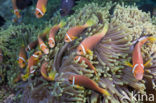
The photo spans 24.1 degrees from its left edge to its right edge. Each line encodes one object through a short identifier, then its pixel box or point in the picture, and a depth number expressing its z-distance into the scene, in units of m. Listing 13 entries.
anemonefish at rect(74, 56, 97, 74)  0.83
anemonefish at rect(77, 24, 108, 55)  0.84
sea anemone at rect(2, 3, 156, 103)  0.83
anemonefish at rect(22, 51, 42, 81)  0.88
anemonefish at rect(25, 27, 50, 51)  0.93
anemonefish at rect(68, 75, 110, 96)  0.81
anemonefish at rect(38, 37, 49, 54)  0.88
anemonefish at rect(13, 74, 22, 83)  0.89
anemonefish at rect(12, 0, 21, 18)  1.37
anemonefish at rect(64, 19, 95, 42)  0.87
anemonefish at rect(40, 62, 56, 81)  0.84
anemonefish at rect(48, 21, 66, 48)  0.88
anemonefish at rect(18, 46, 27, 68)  0.91
